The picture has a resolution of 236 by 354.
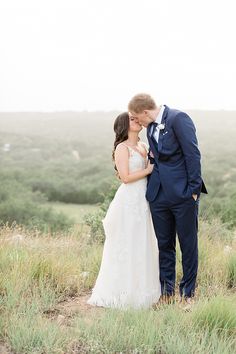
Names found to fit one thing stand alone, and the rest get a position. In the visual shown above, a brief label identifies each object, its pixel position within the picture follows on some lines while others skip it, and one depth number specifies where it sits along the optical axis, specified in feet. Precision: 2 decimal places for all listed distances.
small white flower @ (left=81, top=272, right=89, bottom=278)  23.15
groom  18.78
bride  20.67
